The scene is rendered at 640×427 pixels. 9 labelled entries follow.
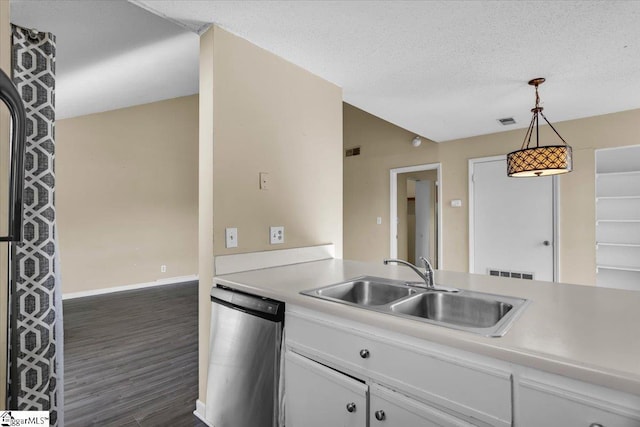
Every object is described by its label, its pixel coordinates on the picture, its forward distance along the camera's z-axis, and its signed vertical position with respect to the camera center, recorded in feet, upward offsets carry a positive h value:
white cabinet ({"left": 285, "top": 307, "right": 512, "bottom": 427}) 2.91 -1.67
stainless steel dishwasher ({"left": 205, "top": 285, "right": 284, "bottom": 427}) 4.64 -2.28
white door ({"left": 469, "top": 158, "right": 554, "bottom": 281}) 12.28 -0.27
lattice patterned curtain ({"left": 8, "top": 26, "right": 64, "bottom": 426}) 4.35 -0.33
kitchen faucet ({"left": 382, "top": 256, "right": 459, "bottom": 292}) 4.94 -0.97
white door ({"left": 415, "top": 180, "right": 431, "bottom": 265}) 19.60 -0.01
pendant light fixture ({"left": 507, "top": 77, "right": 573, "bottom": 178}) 6.61 +1.22
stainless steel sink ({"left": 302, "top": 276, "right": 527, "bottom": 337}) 4.14 -1.26
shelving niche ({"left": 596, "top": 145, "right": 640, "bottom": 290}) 11.06 -0.07
